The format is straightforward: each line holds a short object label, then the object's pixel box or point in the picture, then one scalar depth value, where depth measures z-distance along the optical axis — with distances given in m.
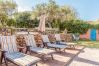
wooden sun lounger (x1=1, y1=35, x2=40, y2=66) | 1.74
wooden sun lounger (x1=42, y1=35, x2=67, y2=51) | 3.07
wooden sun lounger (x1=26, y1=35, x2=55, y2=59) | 2.36
